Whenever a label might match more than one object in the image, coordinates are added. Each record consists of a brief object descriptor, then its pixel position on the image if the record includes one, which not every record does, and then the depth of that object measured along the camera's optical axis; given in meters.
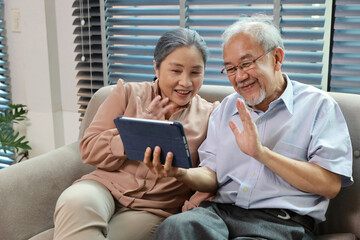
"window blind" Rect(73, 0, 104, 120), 2.77
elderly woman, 1.72
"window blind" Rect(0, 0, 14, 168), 3.12
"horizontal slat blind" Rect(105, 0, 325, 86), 2.19
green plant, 2.94
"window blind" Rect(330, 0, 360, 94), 2.04
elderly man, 1.45
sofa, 1.69
